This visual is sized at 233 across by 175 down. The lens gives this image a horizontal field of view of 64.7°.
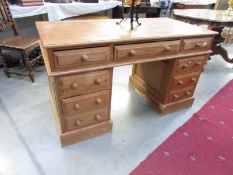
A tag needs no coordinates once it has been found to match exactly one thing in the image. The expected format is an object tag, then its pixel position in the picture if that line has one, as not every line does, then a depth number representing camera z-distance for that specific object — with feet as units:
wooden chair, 6.31
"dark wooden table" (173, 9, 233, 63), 6.93
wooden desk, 3.61
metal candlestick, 4.36
